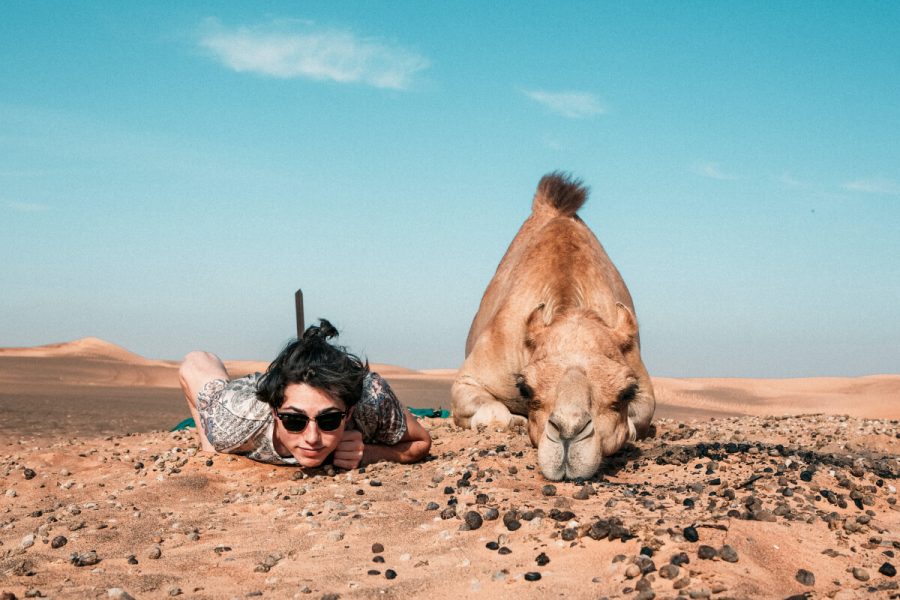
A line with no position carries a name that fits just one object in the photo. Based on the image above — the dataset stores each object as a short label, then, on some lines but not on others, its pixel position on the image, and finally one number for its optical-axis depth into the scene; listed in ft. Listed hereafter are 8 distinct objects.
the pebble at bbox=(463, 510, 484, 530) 16.53
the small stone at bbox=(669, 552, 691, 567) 13.60
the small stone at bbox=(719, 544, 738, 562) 13.89
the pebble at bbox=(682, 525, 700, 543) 14.48
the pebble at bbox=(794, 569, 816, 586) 13.65
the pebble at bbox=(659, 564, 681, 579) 13.21
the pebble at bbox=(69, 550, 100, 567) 15.94
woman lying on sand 21.77
